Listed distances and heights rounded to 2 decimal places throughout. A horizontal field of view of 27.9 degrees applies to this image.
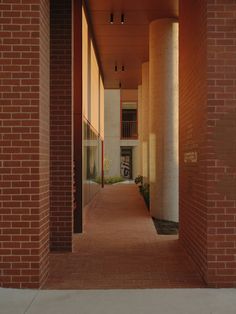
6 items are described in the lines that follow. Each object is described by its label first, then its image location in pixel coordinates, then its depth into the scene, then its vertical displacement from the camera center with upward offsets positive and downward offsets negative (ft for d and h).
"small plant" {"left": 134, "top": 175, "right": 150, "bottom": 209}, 55.90 -4.10
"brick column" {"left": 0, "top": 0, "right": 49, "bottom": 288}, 18.37 +0.64
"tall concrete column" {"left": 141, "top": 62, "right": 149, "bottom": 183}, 64.60 +6.15
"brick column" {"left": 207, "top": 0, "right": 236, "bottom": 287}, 19.10 +0.74
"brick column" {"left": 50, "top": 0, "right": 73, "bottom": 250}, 27.14 +1.91
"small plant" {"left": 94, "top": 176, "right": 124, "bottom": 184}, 103.60 -4.31
